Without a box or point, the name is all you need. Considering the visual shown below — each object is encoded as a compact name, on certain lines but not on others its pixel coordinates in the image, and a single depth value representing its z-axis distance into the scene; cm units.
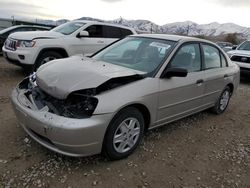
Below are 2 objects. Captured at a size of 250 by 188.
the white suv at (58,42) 492
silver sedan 208
